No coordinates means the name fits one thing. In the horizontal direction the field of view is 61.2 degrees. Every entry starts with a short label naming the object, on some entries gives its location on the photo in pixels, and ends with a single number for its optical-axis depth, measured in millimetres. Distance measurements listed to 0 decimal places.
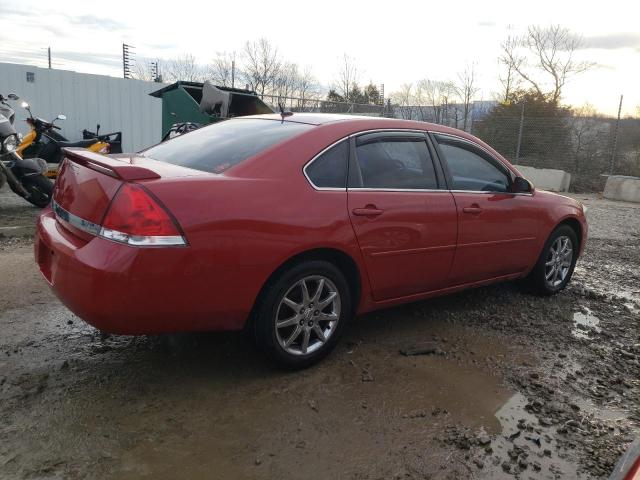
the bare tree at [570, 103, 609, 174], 15570
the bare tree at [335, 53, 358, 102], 31581
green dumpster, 10266
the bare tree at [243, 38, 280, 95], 30047
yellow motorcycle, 8438
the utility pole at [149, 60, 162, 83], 31156
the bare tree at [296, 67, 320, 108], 31016
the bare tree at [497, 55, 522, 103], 24069
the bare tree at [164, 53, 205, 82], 33281
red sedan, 2686
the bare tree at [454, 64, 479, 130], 20069
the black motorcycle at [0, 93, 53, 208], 7328
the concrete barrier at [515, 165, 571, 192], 15141
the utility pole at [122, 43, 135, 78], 30312
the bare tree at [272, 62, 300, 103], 30219
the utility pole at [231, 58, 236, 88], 30281
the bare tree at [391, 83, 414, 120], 28072
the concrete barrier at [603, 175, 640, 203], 13773
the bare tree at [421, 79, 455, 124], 19609
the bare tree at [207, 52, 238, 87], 30344
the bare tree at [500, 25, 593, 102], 23872
